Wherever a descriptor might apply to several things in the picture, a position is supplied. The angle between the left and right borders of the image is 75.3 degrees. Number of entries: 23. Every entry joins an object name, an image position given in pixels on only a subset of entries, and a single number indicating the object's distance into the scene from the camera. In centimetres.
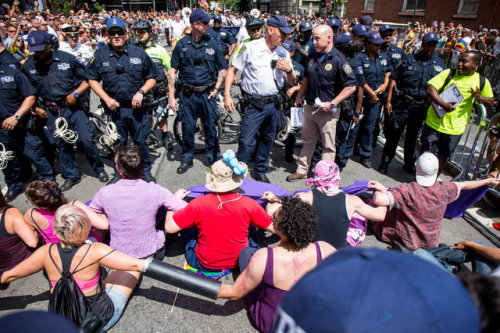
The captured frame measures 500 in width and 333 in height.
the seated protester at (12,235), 279
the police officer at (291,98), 566
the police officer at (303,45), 690
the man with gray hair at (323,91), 441
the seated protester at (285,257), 219
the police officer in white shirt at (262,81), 435
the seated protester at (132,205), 293
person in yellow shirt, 429
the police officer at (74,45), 712
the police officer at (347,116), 493
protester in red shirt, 282
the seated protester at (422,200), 322
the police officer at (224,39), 1020
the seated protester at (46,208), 284
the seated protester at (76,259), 229
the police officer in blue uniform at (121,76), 443
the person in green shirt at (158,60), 592
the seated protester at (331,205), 290
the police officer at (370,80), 514
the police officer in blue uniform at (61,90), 437
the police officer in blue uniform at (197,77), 492
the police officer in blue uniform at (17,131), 420
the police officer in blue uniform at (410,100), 495
